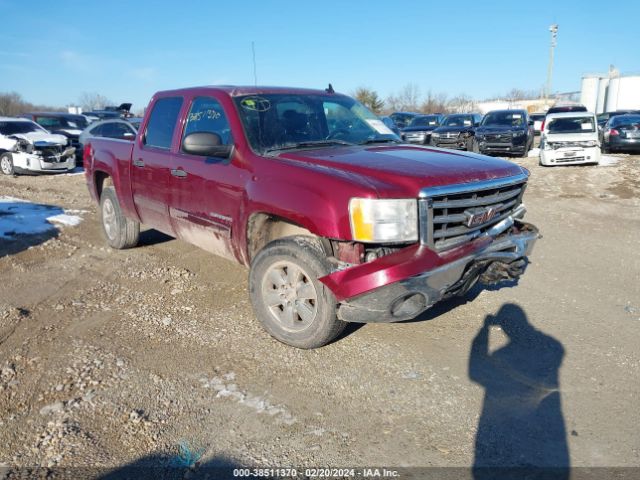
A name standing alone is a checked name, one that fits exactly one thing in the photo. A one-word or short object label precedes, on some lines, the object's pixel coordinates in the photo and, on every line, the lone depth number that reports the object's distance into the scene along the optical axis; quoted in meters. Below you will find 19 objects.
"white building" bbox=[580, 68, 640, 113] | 47.47
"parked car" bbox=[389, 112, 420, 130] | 25.66
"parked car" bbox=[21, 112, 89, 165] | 16.95
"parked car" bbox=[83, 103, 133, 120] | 22.44
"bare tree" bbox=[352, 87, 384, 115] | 49.34
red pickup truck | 3.13
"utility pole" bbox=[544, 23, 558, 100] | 49.06
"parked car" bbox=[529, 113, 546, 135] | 31.22
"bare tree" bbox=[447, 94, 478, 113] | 64.25
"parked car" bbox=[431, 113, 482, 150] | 17.28
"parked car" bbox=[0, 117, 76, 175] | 13.77
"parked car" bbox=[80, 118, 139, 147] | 15.18
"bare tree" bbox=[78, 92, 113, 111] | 67.25
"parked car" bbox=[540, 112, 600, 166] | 13.66
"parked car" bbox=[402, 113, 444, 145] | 19.09
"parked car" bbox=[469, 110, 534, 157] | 15.90
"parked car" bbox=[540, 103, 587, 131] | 23.53
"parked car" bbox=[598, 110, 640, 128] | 28.72
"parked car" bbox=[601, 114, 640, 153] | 16.83
